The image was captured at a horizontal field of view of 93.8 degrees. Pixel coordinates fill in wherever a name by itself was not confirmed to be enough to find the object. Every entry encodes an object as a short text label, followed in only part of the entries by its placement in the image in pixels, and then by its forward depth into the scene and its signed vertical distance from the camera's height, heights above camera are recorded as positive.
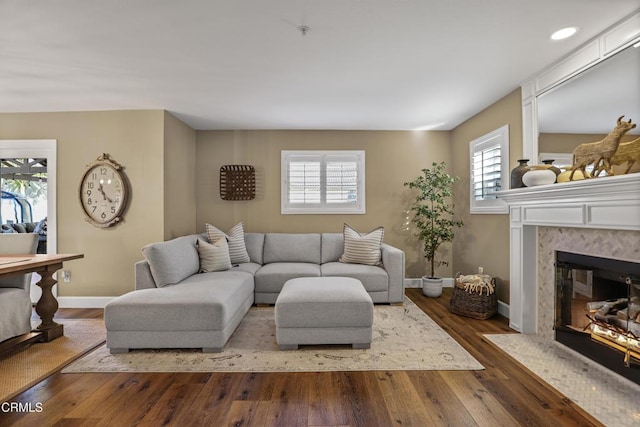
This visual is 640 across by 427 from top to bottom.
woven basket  3.34 -1.01
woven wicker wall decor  4.72 +0.49
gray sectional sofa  2.49 -0.73
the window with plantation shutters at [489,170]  3.37 +0.54
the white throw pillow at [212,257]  3.57 -0.53
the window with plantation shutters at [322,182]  4.78 +0.51
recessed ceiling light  2.16 +1.34
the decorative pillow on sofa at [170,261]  2.89 -0.48
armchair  2.64 -0.74
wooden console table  2.75 -0.75
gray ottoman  2.56 -0.91
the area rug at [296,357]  2.29 -1.17
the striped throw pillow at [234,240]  3.99 -0.36
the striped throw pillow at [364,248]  4.05 -0.47
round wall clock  3.75 +0.30
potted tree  4.26 -0.06
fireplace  2.02 -0.23
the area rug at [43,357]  2.11 -1.19
